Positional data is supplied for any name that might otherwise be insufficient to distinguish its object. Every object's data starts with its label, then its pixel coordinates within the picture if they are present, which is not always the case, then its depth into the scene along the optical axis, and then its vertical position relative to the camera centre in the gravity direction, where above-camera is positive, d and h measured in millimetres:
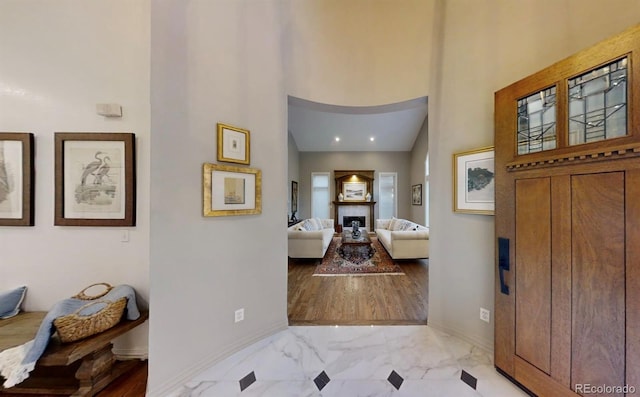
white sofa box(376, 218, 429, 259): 4488 -982
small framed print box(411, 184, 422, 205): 7812 +161
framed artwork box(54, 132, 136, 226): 1771 +150
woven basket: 1376 -850
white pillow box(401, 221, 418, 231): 5547 -765
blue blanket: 1264 -956
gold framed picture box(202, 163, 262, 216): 1688 +66
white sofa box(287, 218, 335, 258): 4629 -1014
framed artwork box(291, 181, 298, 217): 8109 -1
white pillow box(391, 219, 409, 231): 6179 -814
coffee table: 5375 -1306
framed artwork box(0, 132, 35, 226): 1742 +152
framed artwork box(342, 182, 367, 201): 9031 +308
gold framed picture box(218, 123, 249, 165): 1753 +466
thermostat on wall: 1721 +728
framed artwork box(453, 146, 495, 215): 1821 +156
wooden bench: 1355 -1166
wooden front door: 1079 -191
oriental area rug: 3979 -1397
